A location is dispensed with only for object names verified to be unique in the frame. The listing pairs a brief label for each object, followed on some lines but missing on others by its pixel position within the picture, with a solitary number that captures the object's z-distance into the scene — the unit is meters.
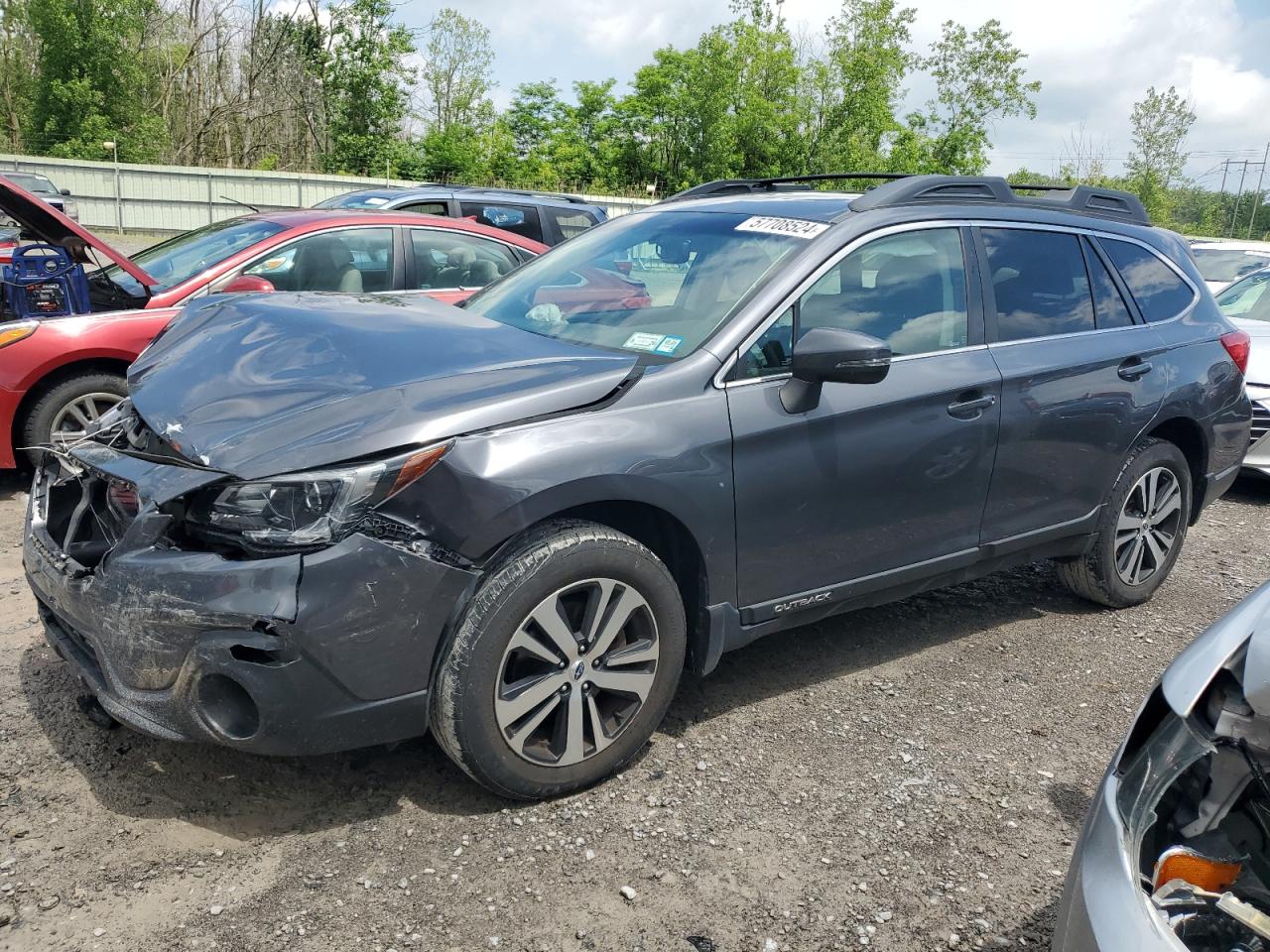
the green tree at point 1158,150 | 41.06
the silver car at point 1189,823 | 1.75
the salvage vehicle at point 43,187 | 20.34
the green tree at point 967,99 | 35.22
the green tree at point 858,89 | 39.47
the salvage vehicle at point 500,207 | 9.48
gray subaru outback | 2.70
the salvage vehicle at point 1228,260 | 11.90
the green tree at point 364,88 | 37.44
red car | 5.45
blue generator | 5.83
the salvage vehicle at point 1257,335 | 7.37
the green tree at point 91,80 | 36.91
